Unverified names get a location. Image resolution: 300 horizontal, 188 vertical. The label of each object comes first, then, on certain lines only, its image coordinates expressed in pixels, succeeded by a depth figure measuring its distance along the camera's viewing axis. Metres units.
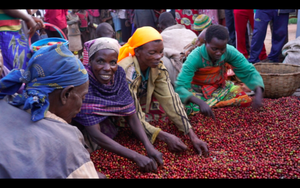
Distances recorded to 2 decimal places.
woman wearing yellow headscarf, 3.14
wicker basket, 4.14
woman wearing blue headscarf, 1.33
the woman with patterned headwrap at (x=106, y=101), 2.52
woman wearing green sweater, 3.51
